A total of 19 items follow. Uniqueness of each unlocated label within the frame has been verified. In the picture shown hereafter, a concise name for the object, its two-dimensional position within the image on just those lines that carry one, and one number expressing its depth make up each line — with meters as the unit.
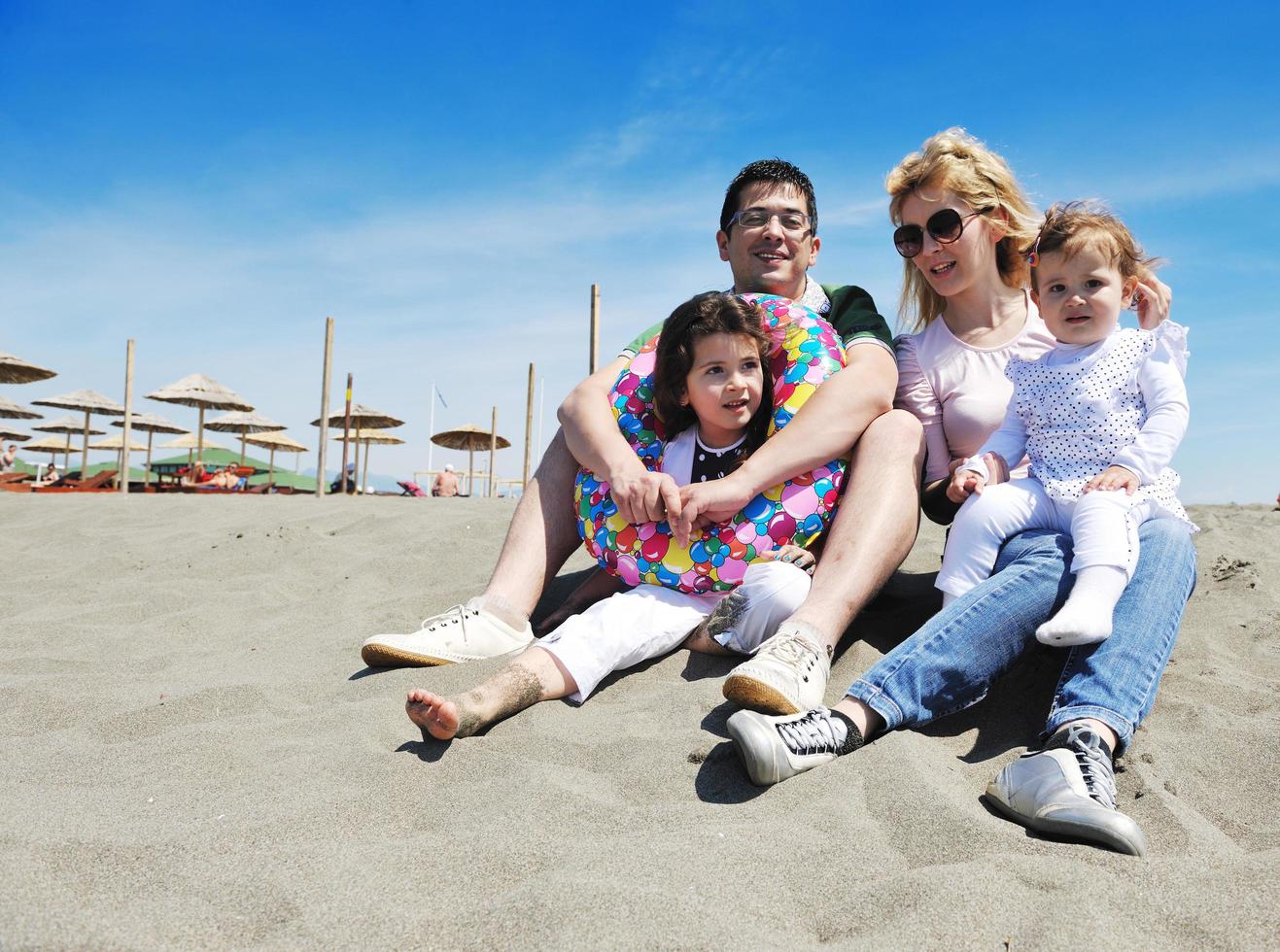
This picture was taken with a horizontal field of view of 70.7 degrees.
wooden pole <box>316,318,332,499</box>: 10.03
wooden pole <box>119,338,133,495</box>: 11.88
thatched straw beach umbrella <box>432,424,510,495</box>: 19.83
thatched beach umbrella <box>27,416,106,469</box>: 22.44
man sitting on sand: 2.28
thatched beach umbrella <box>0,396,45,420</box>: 18.17
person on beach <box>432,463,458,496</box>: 16.28
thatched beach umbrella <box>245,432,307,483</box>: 22.39
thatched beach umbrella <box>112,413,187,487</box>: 20.48
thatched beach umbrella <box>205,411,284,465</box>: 19.88
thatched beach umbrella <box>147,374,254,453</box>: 16.81
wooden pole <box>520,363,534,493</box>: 13.92
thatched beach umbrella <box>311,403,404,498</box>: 18.65
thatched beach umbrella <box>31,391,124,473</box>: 17.42
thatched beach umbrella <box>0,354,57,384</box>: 14.78
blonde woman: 1.74
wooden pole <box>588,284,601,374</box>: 9.66
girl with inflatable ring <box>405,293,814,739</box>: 2.27
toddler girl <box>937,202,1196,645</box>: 2.34
